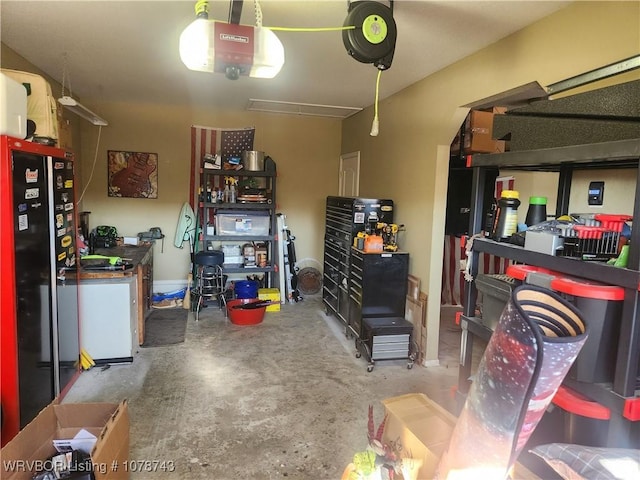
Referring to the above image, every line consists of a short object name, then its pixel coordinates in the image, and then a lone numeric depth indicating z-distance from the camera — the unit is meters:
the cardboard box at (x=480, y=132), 3.79
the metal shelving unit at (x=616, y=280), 1.21
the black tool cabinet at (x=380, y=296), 3.69
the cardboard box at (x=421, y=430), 1.41
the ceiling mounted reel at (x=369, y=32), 1.99
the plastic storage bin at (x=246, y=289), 5.07
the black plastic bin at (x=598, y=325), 1.28
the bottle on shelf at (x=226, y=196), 5.24
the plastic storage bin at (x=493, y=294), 1.71
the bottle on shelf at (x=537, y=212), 1.78
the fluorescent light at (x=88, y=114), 4.12
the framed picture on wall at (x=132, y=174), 5.30
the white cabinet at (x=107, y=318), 3.30
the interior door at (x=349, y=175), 5.29
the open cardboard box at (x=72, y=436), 1.71
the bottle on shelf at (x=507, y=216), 1.79
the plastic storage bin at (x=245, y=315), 4.55
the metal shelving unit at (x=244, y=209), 5.11
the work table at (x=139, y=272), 3.35
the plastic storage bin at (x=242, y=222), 5.33
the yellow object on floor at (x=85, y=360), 3.28
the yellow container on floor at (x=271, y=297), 5.15
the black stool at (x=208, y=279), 4.86
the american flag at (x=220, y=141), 5.43
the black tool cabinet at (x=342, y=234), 4.14
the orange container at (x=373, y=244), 3.88
